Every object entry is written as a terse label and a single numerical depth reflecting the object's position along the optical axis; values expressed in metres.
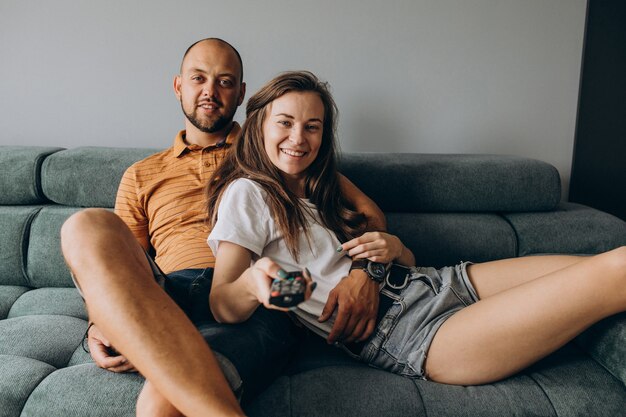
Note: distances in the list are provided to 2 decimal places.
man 0.91
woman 1.05
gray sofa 1.44
